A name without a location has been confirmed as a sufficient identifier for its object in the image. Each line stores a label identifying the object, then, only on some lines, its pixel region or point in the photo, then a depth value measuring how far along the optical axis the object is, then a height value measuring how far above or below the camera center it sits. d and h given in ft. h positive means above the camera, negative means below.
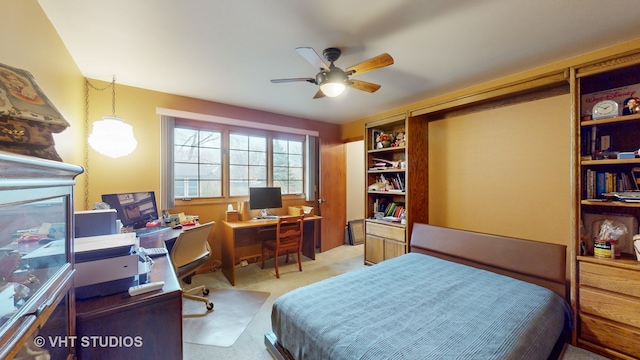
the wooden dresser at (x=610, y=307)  5.56 -3.05
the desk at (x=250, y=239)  10.16 -2.94
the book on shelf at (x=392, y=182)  11.70 -0.12
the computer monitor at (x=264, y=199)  11.84 -0.92
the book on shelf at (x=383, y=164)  11.70 +0.77
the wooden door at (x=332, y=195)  14.49 -0.91
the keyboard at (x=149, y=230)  8.06 -1.72
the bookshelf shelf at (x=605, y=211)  5.69 -0.89
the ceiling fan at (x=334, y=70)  5.89 +2.87
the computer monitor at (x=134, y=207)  8.48 -0.95
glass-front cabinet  1.92 -0.82
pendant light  8.46 +1.55
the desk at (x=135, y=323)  3.37 -2.08
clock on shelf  6.13 +1.77
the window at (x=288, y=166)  13.50 +0.82
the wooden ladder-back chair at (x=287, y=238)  10.63 -2.64
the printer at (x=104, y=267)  3.61 -1.33
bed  4.17 -2.76
